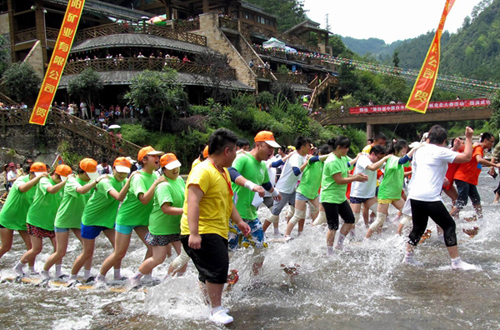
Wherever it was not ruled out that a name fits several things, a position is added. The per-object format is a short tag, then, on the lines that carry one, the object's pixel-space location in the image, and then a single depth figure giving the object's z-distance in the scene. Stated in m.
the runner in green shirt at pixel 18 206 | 6.37
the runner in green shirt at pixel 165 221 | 5.13
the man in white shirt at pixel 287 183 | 7.89
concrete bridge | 31.73
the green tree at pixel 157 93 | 21.88
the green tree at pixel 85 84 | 24.19
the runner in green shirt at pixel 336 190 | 6.32
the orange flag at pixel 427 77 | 10.76
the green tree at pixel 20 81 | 25.31
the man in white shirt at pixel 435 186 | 5.45
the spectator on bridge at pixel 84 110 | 24.35
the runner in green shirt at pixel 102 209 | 5.69
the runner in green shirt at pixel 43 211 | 6.21
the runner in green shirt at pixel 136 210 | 5.37
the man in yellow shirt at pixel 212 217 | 3.97
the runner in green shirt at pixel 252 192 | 5.04
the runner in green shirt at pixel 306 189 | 7.89
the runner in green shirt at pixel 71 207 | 5.96
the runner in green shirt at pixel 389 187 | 7.52
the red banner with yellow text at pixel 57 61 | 10.14
